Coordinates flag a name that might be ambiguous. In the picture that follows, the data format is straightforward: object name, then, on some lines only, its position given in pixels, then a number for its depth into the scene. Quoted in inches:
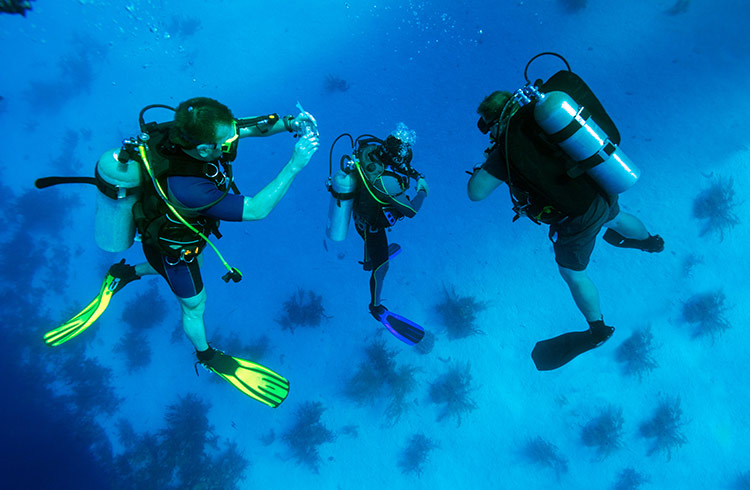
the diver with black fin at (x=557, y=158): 130.6
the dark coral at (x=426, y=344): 304.0
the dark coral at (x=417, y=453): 301.7
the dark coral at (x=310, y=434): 320.2
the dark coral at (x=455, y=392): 297.6
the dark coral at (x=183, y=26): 409.7
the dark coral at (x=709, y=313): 273.3
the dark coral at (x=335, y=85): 336.8
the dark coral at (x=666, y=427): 276.1
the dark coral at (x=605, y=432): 282.2
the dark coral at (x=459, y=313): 298.5
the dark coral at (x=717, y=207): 273.6
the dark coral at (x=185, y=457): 338.0
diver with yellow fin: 122.4
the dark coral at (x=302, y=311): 321.1
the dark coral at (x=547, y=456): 287.7
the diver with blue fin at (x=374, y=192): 173.9
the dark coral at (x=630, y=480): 282.4
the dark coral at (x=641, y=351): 280.1
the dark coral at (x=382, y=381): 307.0
